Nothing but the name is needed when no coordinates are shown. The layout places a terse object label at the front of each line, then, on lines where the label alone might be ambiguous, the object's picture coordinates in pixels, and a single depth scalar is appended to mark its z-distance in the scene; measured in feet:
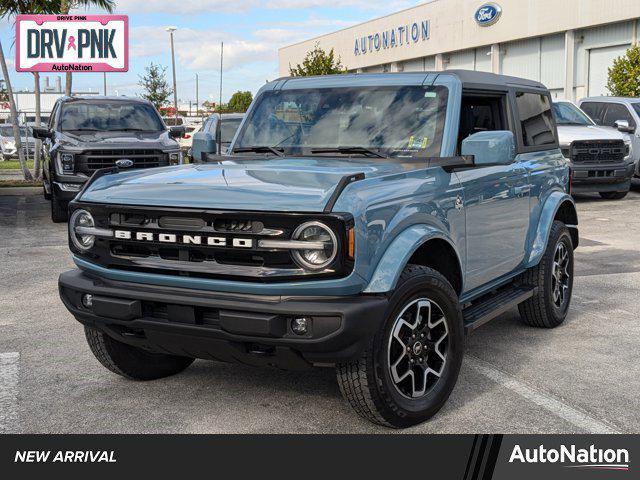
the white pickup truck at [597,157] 48.70
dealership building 106.93
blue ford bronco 11.93
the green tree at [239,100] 247.87
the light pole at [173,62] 160.81
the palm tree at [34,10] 68.08
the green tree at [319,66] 115.75
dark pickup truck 40.55
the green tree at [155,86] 161.38
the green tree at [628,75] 78.02
